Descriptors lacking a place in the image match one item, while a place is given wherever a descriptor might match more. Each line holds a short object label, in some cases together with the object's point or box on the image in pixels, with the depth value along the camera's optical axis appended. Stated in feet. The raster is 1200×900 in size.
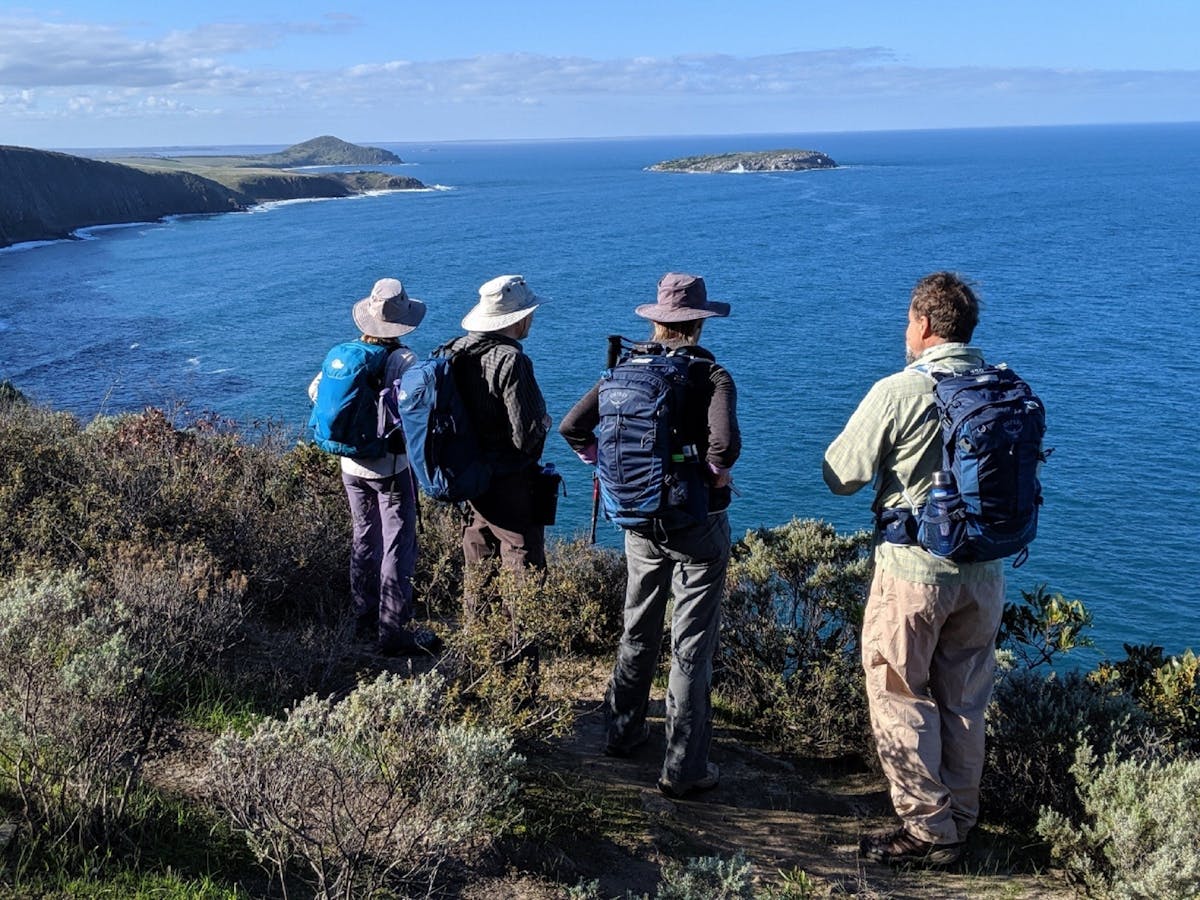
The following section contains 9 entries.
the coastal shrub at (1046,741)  14.29
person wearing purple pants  17.04
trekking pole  13.33
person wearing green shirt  12.50
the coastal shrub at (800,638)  16.88
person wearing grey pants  13.07
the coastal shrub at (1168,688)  16.40
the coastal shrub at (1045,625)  17.24
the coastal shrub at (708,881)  10.20
